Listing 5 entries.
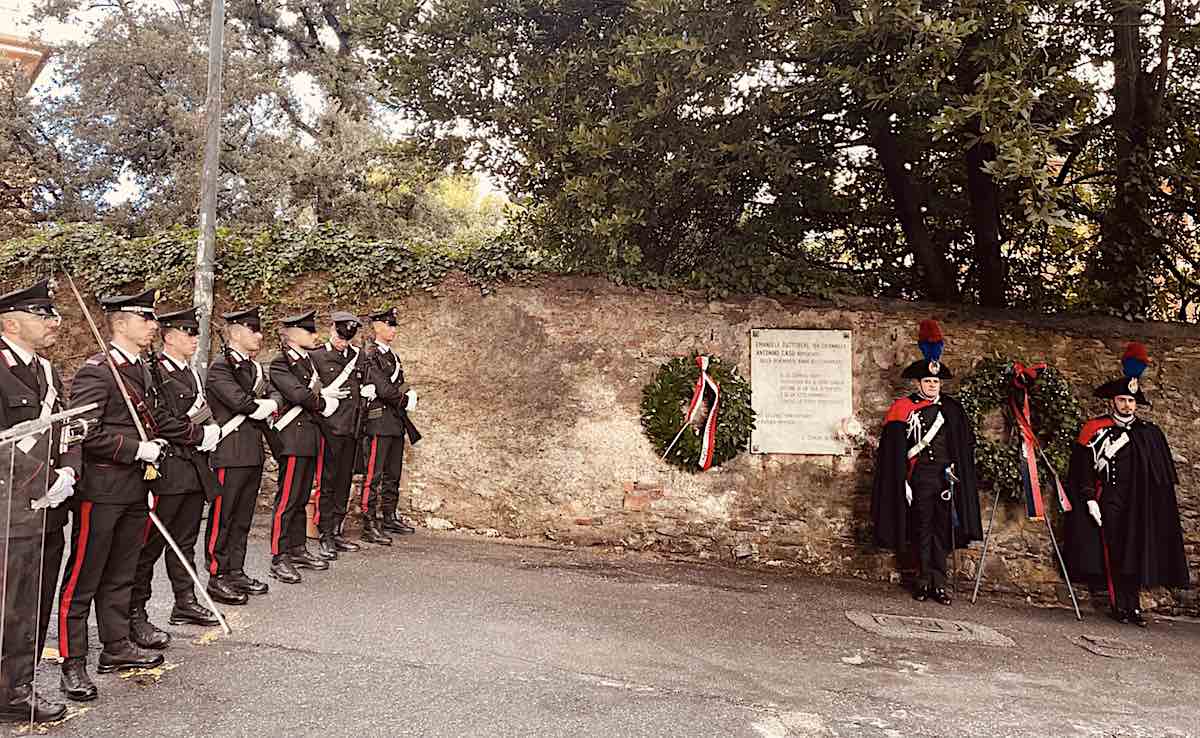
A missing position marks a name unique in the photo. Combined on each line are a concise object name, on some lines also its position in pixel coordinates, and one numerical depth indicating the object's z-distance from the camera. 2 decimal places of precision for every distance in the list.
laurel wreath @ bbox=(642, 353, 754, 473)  8.81
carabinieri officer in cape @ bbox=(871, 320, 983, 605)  7.93
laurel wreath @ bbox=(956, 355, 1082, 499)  8.55
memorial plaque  8.91
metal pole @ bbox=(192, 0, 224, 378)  9.05
